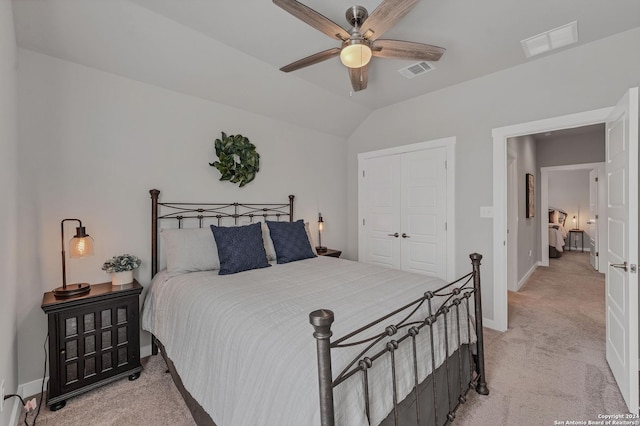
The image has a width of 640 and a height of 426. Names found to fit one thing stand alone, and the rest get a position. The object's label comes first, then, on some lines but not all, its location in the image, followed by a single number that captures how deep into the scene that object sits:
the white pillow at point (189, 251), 2.49
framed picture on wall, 5.32
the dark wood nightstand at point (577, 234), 7.78
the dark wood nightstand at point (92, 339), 1.97
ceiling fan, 1.67
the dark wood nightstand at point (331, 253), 3.91
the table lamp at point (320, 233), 4.06
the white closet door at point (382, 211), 4.18
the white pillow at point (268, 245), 3.11
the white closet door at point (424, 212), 3.68
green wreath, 3.21
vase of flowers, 2.35
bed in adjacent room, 6.88
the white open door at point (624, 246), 1.85
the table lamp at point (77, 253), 2.10
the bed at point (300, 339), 1.10
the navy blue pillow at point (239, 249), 2.54
